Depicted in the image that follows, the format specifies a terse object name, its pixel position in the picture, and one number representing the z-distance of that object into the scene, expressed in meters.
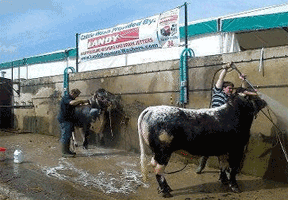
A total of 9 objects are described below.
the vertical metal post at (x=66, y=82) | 10.04
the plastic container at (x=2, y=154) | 6.89
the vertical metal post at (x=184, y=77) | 6.59
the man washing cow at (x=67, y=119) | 7.43
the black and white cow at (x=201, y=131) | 4.56
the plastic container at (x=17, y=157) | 6.70
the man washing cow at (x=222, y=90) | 5.33
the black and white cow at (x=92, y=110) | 8.09
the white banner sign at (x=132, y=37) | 7.54
